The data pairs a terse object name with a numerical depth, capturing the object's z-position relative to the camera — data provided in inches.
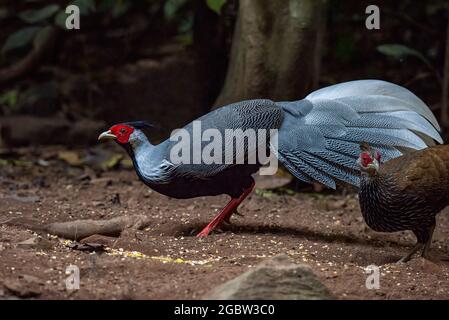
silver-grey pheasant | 172.9
